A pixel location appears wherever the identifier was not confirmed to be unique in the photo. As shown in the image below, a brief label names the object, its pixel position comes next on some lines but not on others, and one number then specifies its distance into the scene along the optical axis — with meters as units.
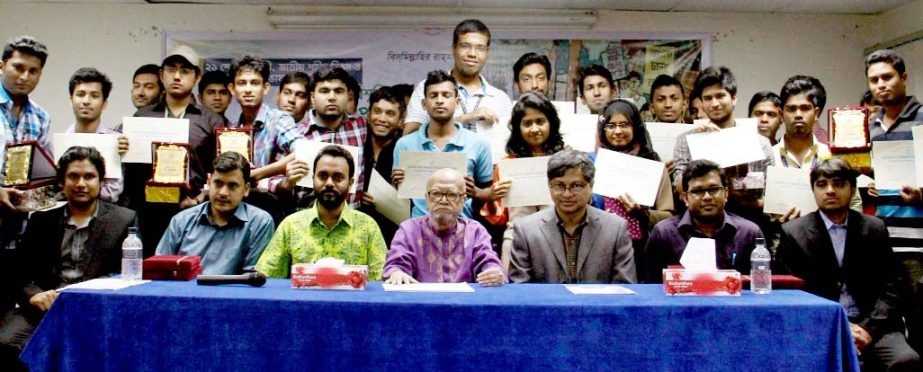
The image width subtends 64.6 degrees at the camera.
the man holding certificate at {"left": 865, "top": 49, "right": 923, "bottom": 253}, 4.19
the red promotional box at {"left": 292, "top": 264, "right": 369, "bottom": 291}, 2.84
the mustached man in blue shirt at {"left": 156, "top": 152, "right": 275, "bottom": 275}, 3.75
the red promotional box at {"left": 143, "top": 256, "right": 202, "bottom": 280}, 3.06
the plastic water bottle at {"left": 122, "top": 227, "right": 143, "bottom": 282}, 3.04
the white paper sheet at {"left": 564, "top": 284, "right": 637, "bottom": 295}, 2.82
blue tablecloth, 2.52
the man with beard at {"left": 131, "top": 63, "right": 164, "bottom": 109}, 5.18
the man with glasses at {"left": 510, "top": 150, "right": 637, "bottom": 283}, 3.46
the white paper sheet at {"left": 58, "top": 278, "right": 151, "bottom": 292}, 2.79
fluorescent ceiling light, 7.42
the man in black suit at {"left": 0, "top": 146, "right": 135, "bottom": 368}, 3.78
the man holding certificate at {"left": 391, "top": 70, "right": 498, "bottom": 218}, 4.32
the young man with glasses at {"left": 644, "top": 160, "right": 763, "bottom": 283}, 3.61
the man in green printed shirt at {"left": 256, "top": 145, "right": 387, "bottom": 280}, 3.61
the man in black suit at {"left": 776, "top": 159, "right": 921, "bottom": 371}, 3.67
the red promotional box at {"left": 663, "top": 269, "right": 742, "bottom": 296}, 2.74
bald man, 3.43
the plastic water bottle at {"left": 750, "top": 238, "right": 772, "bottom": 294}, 2.86
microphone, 2.89
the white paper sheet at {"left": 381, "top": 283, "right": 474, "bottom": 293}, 2.85
